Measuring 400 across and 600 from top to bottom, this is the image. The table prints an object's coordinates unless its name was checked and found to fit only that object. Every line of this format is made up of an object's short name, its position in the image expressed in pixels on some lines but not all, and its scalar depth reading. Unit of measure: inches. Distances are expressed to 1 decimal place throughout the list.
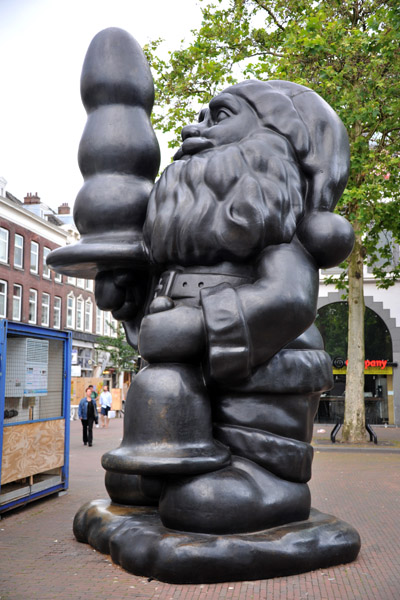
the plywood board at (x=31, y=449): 275.1
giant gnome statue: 157.4
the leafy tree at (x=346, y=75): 517.3
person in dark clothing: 612.4
